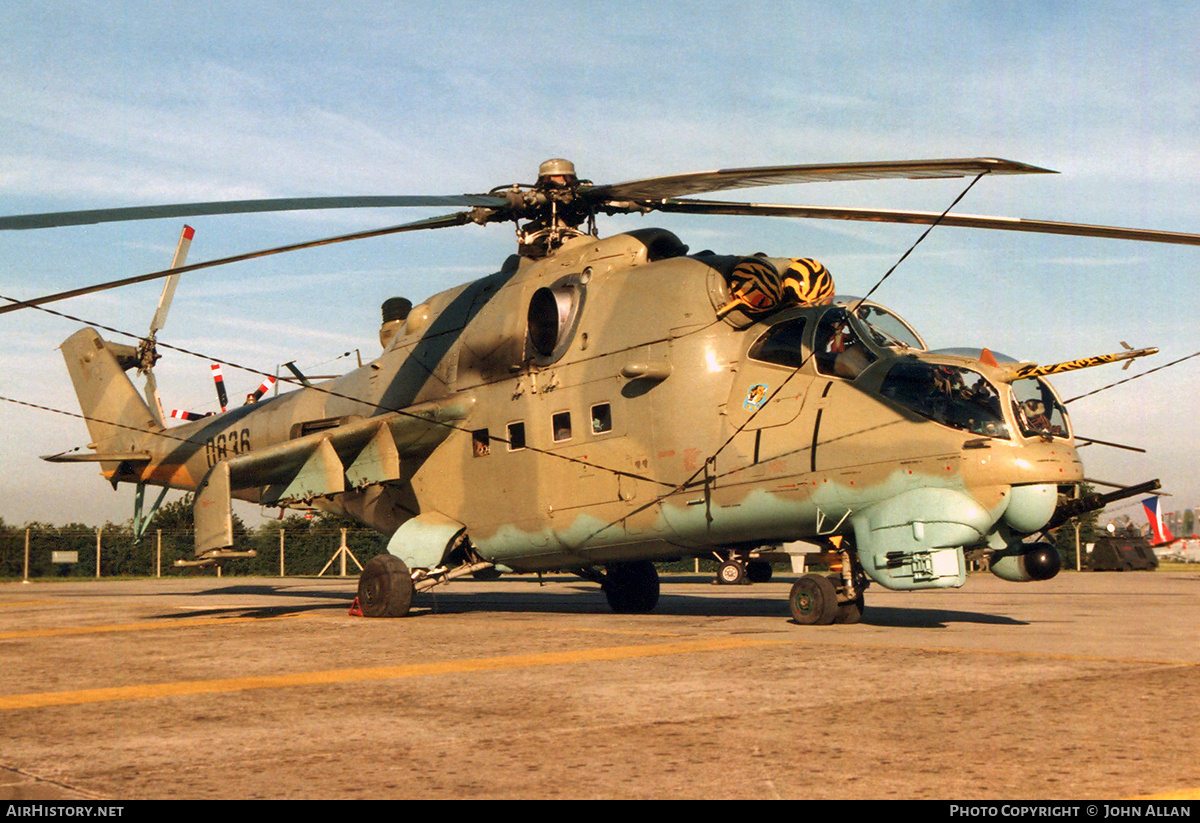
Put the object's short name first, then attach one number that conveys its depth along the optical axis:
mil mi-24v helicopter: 12.05
